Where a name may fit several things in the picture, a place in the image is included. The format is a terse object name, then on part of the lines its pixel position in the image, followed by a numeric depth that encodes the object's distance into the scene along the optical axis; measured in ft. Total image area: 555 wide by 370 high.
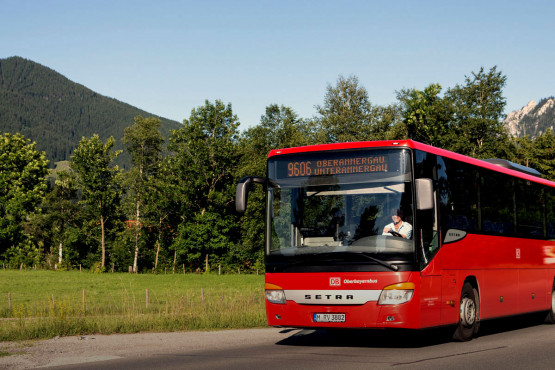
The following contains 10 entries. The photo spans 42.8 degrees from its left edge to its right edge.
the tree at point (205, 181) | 231.71
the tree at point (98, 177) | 253.24
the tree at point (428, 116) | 192.24
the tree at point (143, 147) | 274.57
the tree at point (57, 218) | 277.03
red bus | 36.29
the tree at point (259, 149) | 225.56
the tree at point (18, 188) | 253.03
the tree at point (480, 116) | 187.32
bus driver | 36.42
